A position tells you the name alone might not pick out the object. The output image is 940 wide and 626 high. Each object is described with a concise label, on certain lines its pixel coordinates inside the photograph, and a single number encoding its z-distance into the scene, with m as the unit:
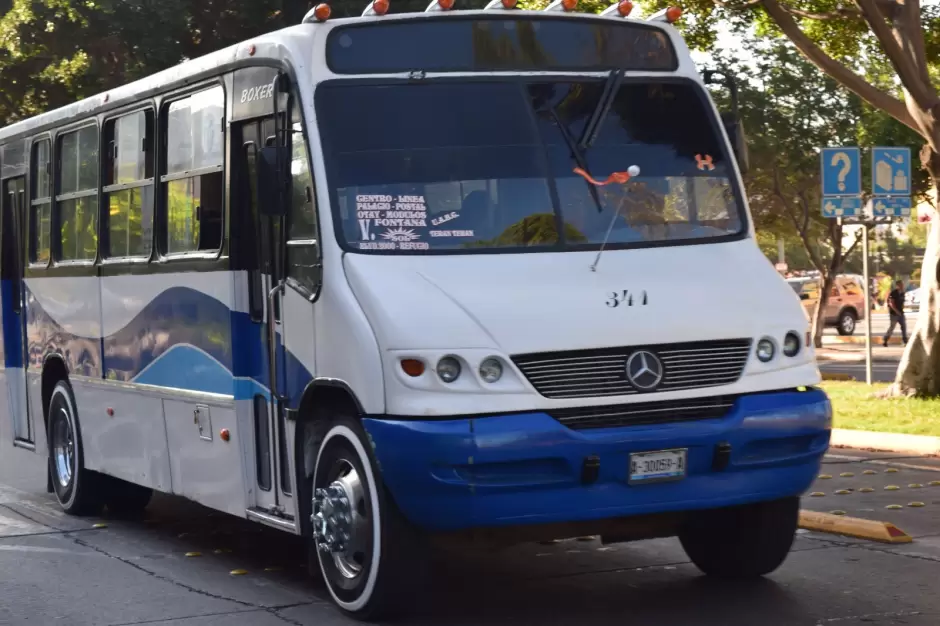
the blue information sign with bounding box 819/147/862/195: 18.06
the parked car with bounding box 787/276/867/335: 46.19
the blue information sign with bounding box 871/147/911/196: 17.98
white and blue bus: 6.87
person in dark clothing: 38.00
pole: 18.21
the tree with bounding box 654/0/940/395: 17.70
